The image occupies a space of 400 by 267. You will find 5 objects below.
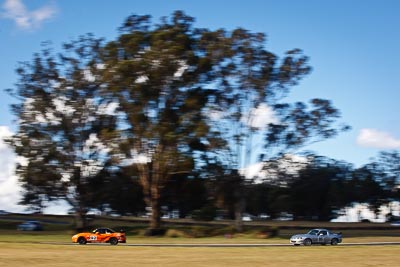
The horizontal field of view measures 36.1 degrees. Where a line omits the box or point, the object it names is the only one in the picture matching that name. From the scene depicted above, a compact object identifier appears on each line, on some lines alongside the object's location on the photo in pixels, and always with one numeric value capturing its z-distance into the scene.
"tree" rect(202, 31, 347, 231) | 68.12
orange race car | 47.44
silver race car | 45.72
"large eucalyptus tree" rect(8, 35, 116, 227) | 74.69
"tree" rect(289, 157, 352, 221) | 115.44
